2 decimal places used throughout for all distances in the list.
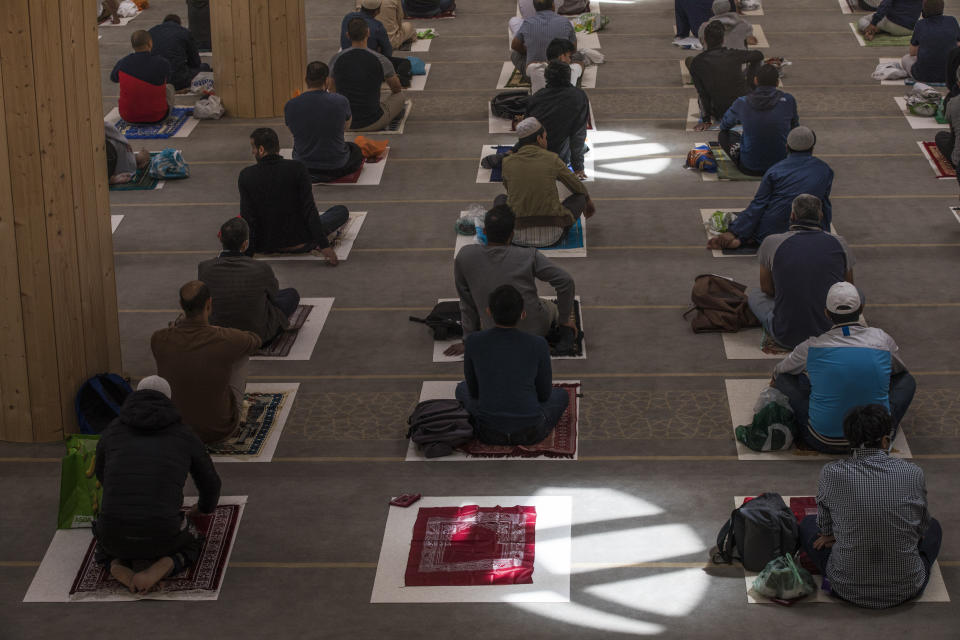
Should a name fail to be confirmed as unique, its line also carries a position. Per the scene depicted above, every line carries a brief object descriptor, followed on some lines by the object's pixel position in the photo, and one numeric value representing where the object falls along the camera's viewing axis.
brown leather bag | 8.26
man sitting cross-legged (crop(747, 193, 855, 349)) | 7.57
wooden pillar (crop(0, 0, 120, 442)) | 6.61
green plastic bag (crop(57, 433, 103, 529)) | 6.44
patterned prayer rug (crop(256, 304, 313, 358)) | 8.24
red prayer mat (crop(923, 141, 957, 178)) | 10.86
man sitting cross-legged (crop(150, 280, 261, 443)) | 6.86
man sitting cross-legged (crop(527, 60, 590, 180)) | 10.39
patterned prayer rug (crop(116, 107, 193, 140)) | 12.41
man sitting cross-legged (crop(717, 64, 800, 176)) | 10.55
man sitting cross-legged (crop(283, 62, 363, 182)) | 10.75
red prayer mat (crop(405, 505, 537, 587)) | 6.00
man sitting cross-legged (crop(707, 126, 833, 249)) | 8.98
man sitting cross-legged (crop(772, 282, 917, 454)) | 6.45
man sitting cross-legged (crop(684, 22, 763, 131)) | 11.84
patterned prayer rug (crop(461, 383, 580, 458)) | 6.96
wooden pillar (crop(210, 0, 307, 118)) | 12.44
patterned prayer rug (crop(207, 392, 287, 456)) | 7.12
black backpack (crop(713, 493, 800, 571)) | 5.82
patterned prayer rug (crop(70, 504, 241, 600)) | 5.98
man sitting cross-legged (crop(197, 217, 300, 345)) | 7.75
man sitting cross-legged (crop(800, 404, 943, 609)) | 5.42
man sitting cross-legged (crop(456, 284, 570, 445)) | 6.68
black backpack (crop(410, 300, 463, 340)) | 8.30
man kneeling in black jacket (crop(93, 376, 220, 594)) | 5.82
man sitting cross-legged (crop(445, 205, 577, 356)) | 7.59
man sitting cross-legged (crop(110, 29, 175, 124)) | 12.38
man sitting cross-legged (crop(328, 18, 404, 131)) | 12.05
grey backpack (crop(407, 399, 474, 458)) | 6.95
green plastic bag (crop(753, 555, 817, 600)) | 5.70
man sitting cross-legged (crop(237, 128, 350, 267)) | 9.19
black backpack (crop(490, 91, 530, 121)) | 12.31
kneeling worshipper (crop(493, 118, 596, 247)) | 9.28
